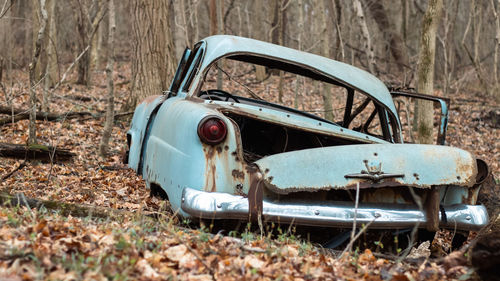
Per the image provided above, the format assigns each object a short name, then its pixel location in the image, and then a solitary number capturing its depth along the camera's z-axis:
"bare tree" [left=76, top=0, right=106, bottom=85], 15.84
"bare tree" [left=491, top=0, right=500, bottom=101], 14.20
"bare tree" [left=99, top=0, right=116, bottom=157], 7.41
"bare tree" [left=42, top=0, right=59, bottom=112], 14.70
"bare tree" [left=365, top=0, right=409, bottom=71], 19.77
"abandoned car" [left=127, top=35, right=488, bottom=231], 3.64
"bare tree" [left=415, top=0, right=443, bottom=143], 8.04
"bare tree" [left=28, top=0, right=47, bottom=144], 6.66
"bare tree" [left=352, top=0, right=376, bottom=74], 9.54
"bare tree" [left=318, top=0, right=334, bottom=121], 10.80
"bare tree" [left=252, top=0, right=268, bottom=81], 21.02
